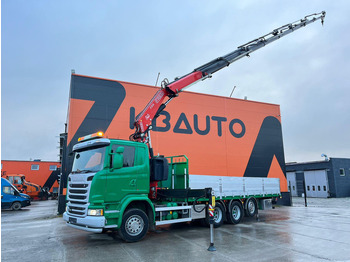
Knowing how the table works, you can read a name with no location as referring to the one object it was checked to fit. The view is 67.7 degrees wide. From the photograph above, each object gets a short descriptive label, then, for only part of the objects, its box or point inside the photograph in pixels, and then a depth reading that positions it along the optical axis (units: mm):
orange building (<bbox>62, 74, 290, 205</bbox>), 15430
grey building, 28891
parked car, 18328
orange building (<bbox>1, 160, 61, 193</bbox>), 30234
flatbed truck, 7266
